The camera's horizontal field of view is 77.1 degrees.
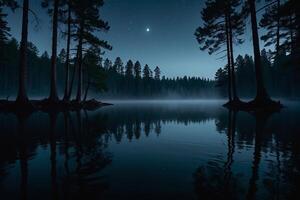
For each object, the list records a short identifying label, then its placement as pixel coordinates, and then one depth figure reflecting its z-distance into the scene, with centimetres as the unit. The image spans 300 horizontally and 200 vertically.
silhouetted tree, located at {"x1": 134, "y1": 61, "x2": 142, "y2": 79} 8481
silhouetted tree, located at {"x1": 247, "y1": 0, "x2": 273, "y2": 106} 1630
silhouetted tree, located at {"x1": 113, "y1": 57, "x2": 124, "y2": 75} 9416
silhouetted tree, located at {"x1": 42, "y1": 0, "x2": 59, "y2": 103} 1822
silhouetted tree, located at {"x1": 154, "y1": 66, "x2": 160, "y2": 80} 10541
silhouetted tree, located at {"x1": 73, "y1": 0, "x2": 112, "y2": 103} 2219
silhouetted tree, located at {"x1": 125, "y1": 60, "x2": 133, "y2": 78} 8506
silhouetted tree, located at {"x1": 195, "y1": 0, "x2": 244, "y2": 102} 2114
